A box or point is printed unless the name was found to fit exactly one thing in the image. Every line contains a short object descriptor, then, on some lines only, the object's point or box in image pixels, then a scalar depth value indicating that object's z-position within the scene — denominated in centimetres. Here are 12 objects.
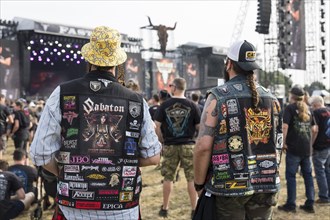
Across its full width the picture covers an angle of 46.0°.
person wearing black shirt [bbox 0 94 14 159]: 848
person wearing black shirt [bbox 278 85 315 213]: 543
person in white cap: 255
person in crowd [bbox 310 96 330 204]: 616
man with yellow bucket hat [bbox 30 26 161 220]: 226
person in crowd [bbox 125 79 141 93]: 572
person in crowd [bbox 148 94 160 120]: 788
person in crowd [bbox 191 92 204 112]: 849
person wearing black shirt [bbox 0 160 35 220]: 450
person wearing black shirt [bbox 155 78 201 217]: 542
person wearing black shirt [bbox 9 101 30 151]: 938
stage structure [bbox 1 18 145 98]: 2436
